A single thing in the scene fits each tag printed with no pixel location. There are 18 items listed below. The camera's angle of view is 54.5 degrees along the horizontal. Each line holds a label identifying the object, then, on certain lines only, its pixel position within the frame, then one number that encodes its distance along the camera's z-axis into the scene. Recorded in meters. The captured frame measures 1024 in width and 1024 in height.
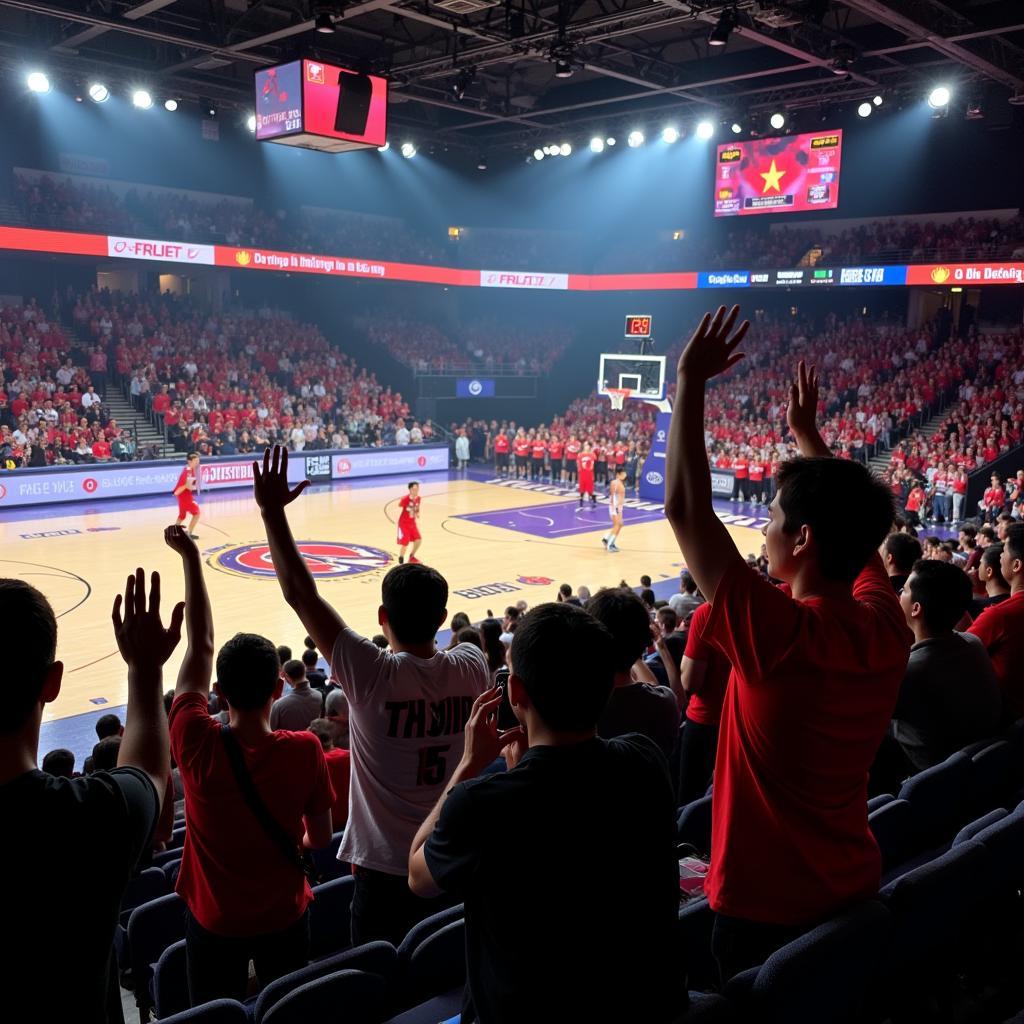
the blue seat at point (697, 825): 4.59
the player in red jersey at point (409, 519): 17.25
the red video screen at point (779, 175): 27.36
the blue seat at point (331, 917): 4.08
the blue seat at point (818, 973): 2.46
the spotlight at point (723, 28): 17.81
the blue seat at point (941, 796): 4.37
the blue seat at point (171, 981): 3.62
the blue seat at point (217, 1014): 2.62
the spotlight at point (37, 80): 22.95
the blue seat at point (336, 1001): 2.70
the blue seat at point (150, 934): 4.18
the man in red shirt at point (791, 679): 2.29
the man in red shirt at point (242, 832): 3.32
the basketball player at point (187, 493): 18.30
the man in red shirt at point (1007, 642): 5.04
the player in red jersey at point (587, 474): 24.64
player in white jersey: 19.95
